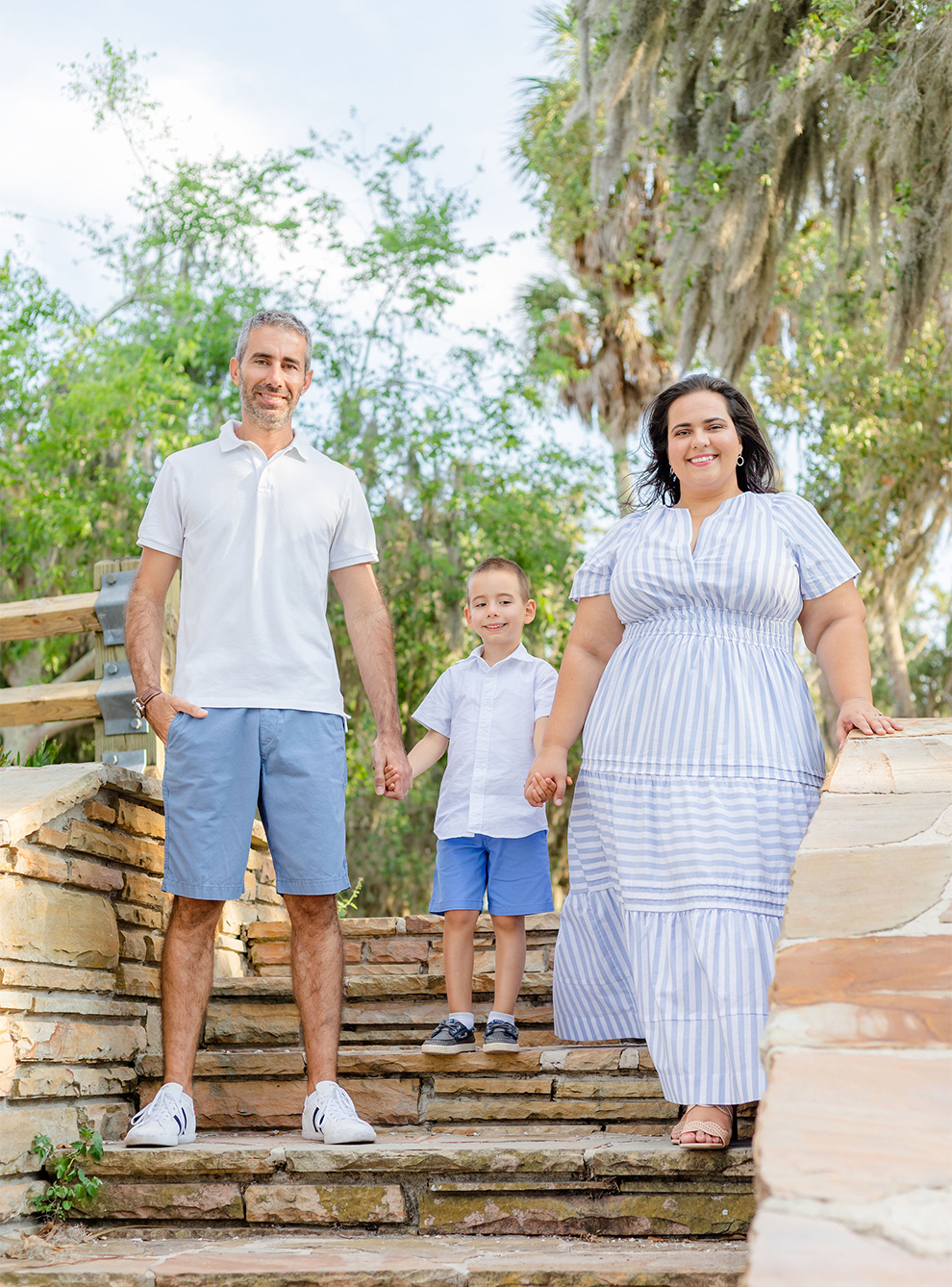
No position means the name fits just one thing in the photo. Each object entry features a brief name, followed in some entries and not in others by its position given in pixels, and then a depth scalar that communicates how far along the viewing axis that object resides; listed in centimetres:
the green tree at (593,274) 1277
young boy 333
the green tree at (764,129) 682
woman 229
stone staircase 199
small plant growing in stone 241
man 268
